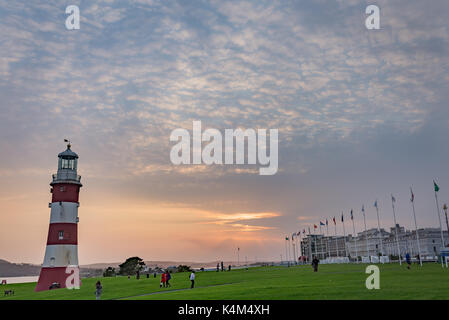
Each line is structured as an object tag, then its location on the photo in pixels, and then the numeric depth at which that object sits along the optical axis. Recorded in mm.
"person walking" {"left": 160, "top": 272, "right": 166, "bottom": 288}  43394
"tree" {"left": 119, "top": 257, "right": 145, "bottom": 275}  106894
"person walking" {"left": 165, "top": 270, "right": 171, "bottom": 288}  43669
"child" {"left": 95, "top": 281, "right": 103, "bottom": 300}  35875
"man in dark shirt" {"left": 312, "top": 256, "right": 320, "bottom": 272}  52062
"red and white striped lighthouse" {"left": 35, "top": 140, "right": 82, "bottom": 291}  51344
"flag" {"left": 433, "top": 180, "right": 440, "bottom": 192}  61316
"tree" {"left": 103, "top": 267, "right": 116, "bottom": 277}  103900
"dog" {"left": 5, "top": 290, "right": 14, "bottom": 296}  52650
